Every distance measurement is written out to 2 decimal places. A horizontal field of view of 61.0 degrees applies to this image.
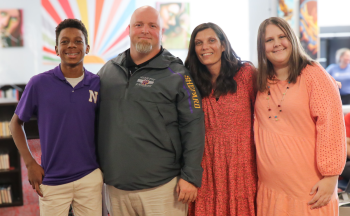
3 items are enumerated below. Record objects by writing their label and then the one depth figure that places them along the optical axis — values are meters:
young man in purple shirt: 1.64
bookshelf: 3.61
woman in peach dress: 1.57
